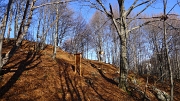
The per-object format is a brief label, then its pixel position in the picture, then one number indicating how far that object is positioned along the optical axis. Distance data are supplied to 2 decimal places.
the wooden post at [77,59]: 8.32
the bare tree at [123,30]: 7.03
